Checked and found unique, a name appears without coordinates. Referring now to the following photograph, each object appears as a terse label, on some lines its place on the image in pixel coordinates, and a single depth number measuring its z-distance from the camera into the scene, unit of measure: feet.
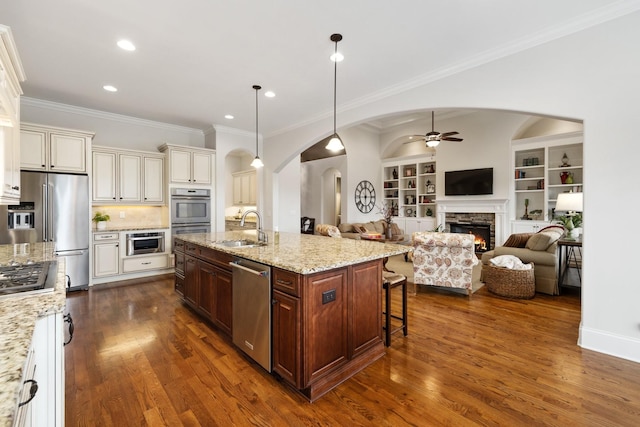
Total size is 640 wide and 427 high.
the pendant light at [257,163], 14.61
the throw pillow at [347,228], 26.00
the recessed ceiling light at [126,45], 9.54
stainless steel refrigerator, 13.02
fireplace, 24.04
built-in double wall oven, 17.70
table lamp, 14.38
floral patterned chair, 12.91
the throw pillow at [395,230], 27.27
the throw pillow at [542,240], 14.05
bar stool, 8.93
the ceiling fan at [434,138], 19.31
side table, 13.25
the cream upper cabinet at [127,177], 15.94
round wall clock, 29.55
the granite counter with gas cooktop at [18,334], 2.09
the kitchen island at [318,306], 6.45
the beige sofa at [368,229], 24.72
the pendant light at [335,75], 9.25
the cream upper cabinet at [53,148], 13.24
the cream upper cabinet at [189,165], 17.57
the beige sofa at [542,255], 13.37
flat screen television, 23.47
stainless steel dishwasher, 7.17
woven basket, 12.93
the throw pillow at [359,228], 25.27
